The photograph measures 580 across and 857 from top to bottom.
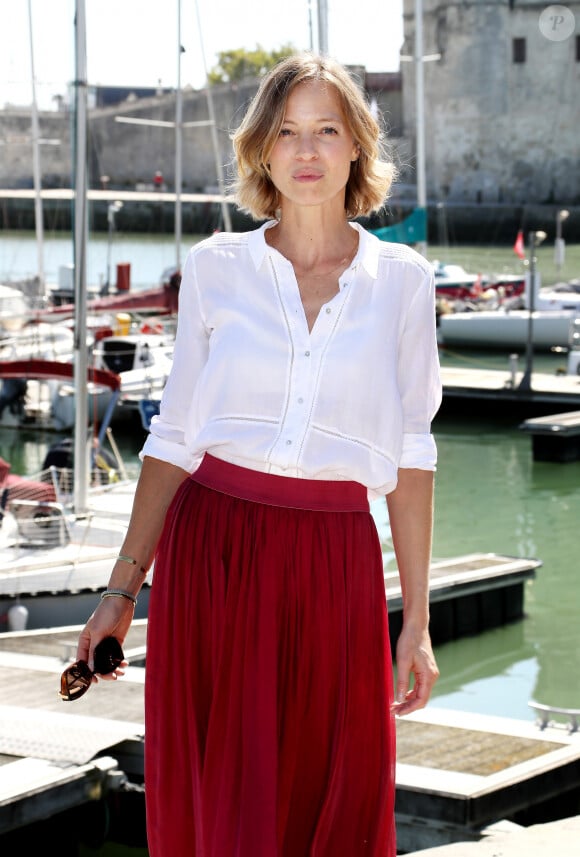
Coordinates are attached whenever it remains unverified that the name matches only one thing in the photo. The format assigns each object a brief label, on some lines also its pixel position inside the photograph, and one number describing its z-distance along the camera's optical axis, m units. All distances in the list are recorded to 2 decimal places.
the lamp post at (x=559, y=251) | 26.92
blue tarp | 17.39
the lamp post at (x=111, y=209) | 26.61
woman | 1.94
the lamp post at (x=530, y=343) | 16.17
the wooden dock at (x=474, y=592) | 8.16
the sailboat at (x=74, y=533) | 7.82
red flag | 24.60
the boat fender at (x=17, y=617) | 7.68
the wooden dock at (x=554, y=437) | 14.09
